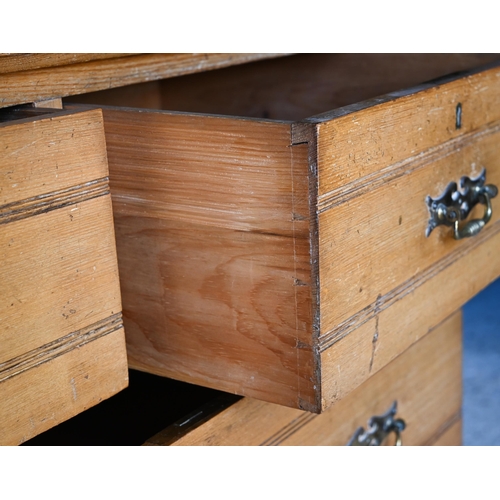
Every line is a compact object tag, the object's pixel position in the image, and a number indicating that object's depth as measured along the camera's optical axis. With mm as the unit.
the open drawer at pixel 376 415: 593
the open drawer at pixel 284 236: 475
